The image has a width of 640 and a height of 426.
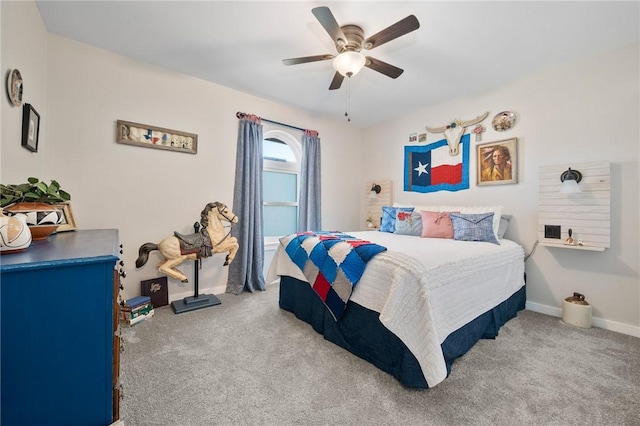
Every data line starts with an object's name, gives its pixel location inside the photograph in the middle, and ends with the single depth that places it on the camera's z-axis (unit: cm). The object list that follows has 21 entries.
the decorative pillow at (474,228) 263
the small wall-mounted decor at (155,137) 263
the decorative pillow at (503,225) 287
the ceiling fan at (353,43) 170
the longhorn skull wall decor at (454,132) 336
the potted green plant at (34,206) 116
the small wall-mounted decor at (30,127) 179
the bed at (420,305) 150
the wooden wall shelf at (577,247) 233
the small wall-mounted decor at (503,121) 296
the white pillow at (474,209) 278
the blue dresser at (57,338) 70
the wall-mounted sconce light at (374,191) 433
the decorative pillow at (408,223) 315
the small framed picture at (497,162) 294
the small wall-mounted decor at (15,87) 155
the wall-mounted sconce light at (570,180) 234
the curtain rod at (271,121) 331
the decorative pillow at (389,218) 341
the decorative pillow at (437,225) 288
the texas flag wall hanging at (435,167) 338
